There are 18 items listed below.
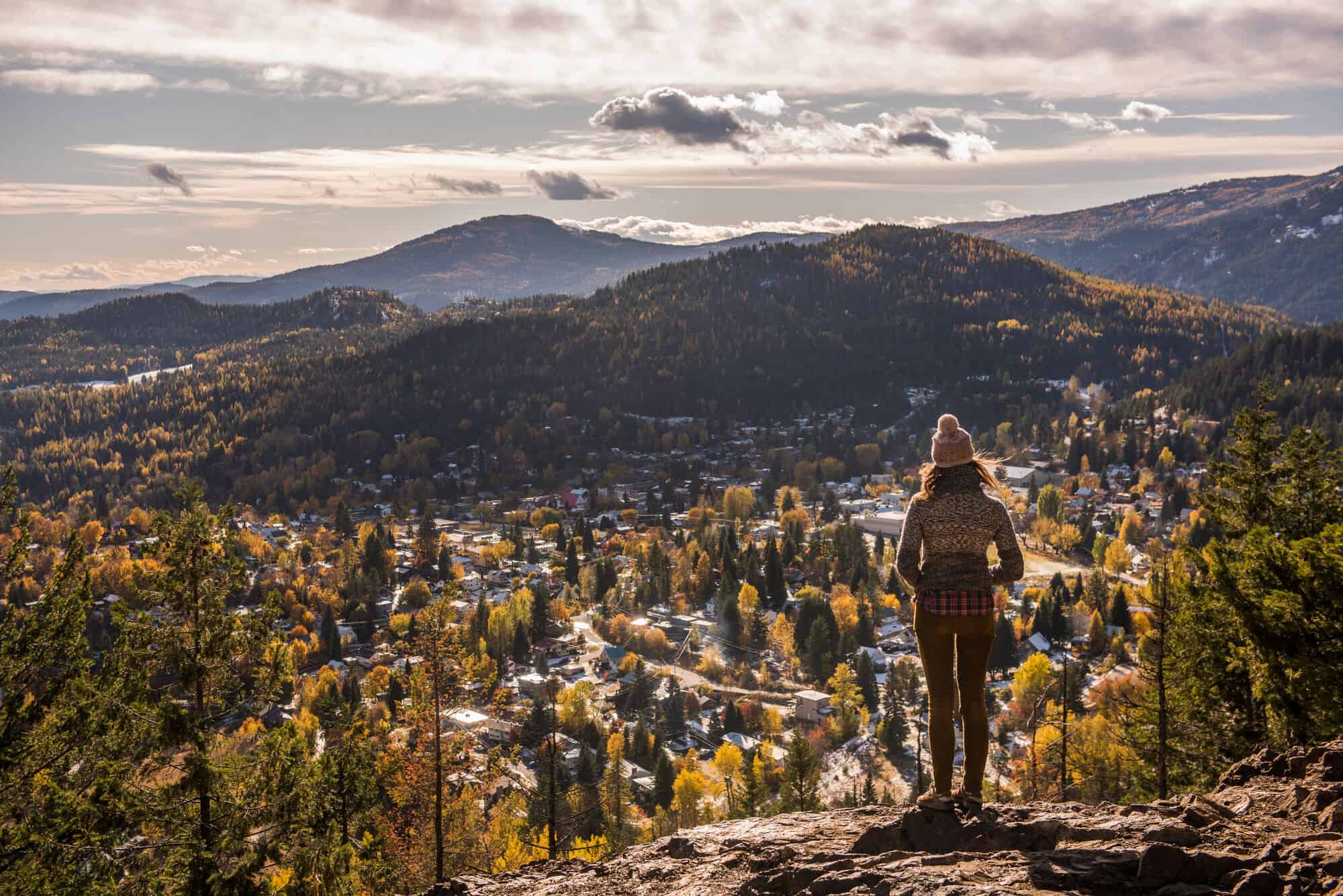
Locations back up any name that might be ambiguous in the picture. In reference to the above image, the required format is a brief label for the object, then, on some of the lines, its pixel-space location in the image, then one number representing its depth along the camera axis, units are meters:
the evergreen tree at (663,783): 56.03
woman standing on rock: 9.40
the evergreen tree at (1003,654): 78.25
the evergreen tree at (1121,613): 84.38
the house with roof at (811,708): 70.75
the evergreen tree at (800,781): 36.56
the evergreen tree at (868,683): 72.69
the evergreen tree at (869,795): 42.28
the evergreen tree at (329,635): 91.62
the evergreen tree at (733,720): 69.12
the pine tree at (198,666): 14.80
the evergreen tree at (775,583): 101.38
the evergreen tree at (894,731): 64.69
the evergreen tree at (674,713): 69.05
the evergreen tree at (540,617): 92.94
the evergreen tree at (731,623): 91.62
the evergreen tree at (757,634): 90.75
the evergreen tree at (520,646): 88.12
